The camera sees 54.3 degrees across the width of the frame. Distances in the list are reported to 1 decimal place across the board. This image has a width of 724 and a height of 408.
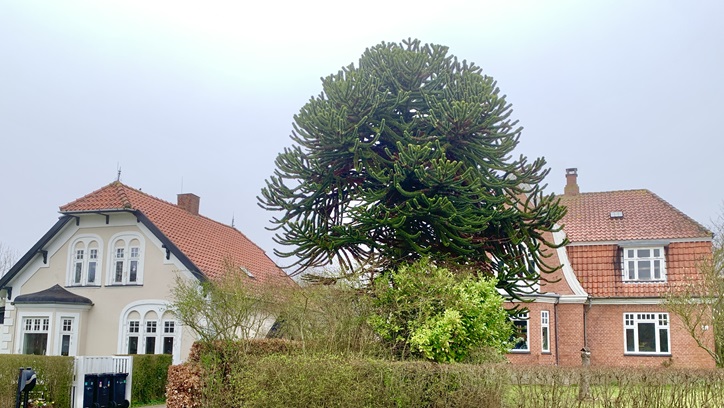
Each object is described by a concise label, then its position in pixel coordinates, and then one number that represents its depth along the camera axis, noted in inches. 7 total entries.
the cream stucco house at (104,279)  913.5
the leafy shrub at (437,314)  563.5
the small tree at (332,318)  569.0
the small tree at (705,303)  909.2
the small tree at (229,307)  655.1
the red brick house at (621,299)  1019.3
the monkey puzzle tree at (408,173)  630.5
